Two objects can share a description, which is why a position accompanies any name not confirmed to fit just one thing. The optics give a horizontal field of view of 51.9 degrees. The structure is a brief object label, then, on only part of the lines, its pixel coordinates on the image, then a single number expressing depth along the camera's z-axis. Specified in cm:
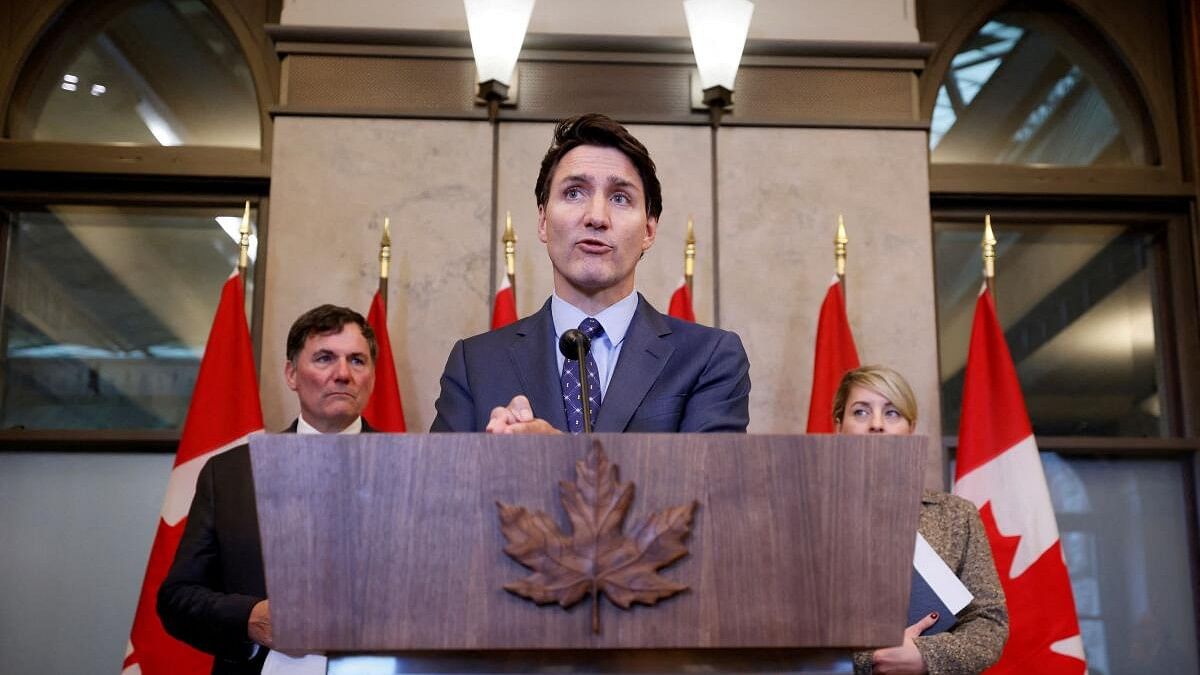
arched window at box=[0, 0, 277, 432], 450
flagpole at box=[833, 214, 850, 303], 418
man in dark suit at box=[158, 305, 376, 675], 267
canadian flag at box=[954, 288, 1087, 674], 373
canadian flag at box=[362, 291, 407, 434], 395
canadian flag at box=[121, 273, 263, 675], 367
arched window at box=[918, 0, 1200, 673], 454
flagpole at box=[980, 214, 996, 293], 418
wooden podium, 131
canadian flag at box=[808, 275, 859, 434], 405
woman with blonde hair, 250
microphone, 169
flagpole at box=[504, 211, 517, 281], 405
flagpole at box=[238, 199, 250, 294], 402
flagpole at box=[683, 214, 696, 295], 414
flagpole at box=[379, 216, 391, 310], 413
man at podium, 186
